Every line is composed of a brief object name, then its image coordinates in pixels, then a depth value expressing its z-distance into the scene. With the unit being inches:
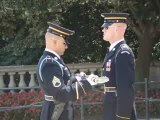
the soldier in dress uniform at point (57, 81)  187.1
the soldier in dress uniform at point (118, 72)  198.9
